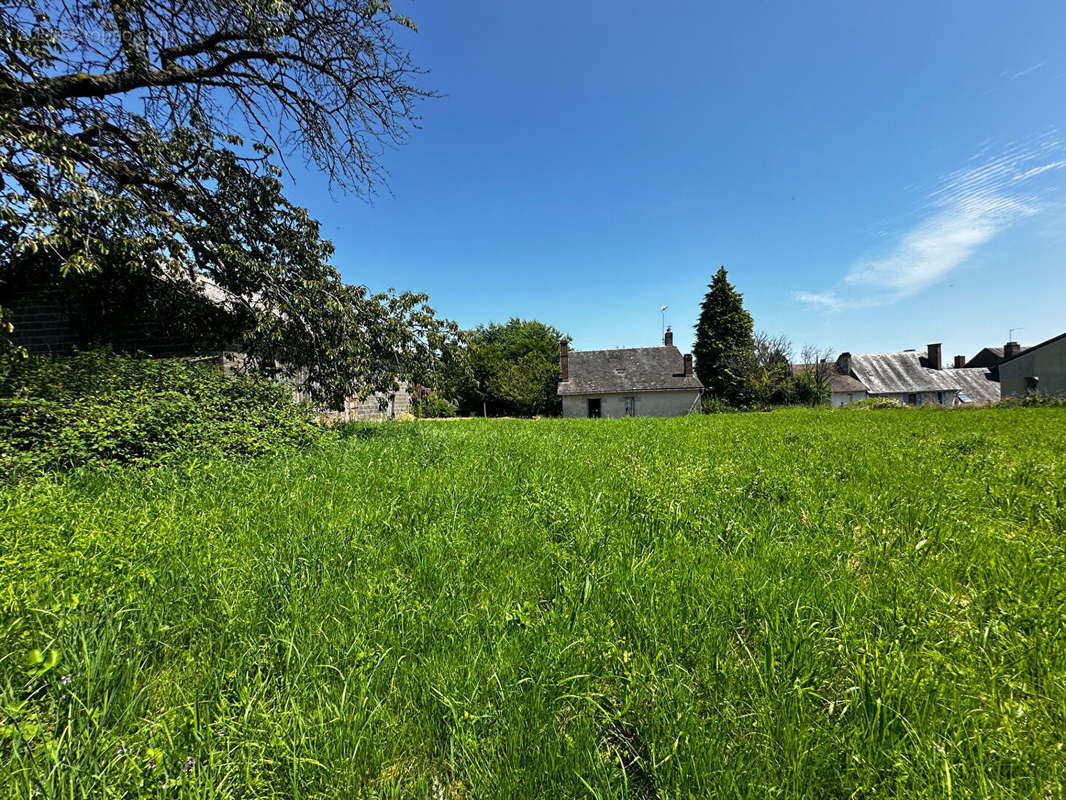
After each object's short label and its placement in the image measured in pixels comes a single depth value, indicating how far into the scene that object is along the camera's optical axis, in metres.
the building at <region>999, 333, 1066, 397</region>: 28.92
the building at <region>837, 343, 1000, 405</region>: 46.19
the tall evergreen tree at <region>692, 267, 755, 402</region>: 35.69
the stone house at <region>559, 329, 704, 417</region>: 33.53
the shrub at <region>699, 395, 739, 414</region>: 31.50
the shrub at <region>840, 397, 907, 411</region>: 24.89
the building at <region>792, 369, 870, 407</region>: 44.41
